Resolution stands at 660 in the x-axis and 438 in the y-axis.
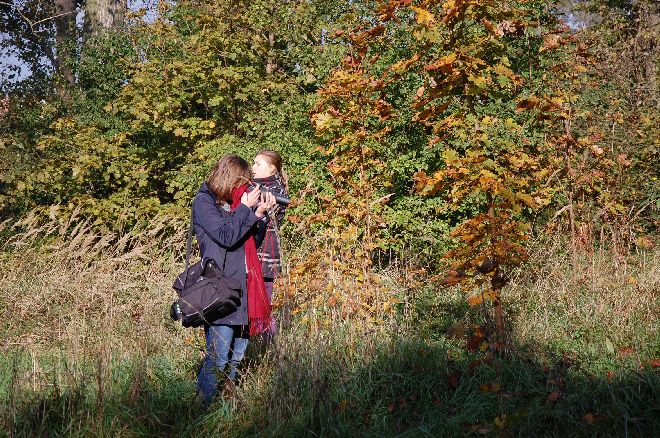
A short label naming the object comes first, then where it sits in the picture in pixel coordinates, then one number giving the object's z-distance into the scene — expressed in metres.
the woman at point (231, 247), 3.93
